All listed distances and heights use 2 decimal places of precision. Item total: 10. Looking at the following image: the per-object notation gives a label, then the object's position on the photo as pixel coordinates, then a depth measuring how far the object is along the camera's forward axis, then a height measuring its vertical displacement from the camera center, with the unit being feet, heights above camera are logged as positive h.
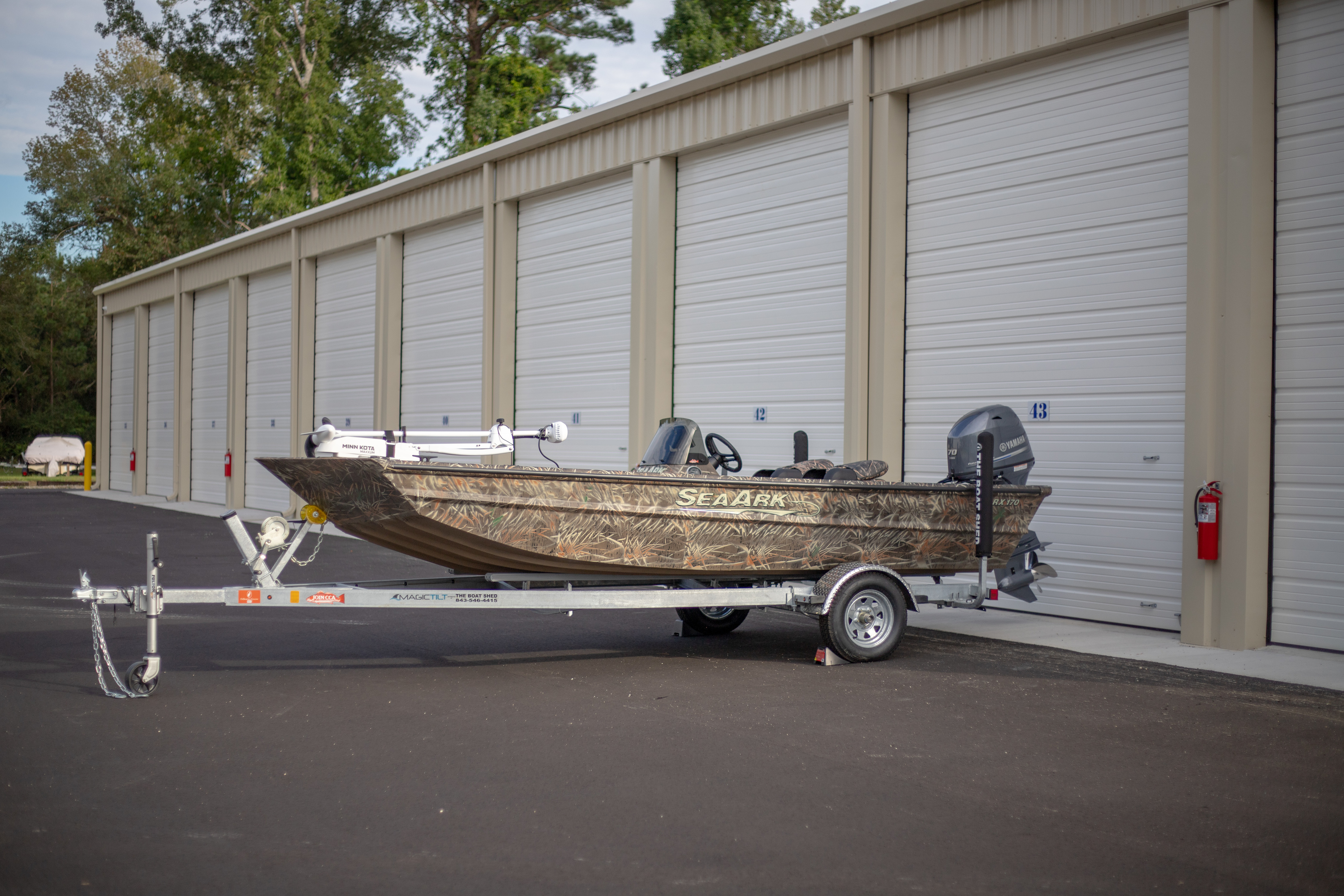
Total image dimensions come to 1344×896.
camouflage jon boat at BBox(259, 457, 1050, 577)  21.17 -1.60
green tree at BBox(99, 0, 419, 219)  119.75 +39.51
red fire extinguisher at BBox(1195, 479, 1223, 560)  27.40 -1.63
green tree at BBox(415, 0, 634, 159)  114.83 +41.88
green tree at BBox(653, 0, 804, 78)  109.50 +43.01
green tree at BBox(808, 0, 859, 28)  128.98 +51.12
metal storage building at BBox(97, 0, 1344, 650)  27.37 +5.96
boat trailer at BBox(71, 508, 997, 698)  20.33 -3.19
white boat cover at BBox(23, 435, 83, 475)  144.25 -2.76
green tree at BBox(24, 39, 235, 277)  148.77 +36.12
